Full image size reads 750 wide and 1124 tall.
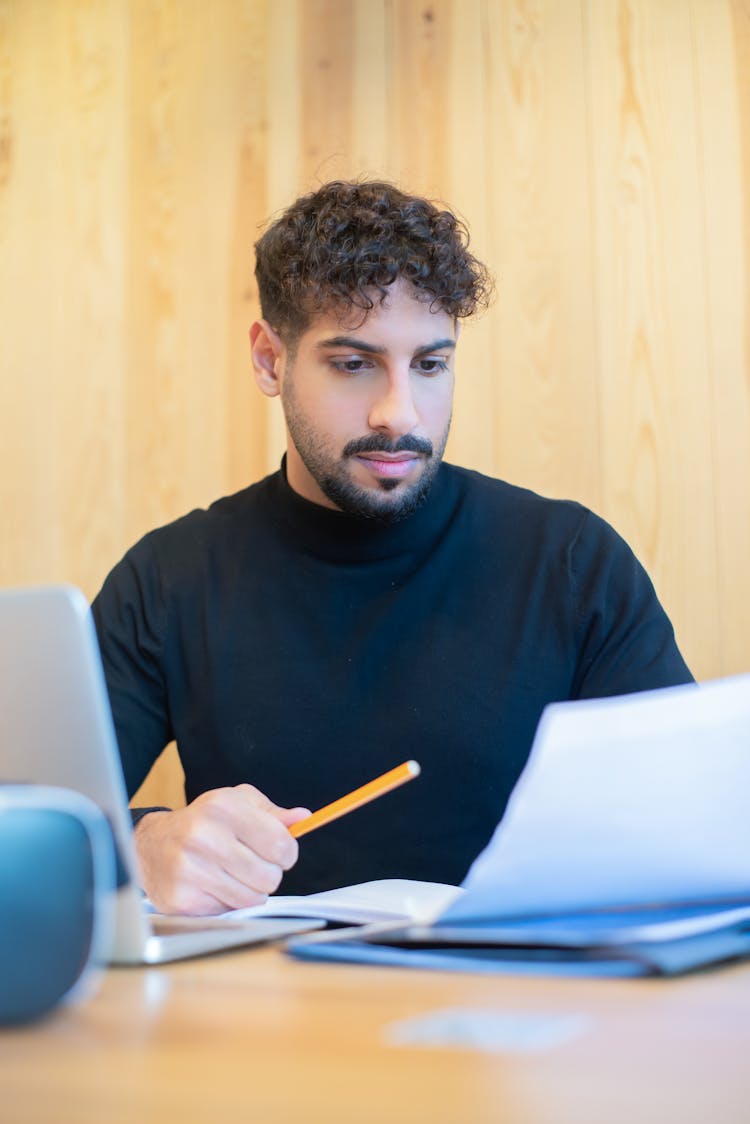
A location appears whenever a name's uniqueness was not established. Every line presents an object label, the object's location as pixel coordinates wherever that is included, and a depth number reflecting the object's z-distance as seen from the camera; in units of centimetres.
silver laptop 53
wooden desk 34
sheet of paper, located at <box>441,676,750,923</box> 51
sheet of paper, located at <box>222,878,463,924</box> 72
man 134
